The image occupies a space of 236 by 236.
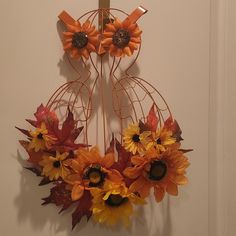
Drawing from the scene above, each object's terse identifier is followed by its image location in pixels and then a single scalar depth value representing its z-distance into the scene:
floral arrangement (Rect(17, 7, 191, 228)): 0.77
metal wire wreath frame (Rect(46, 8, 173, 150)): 0.87
